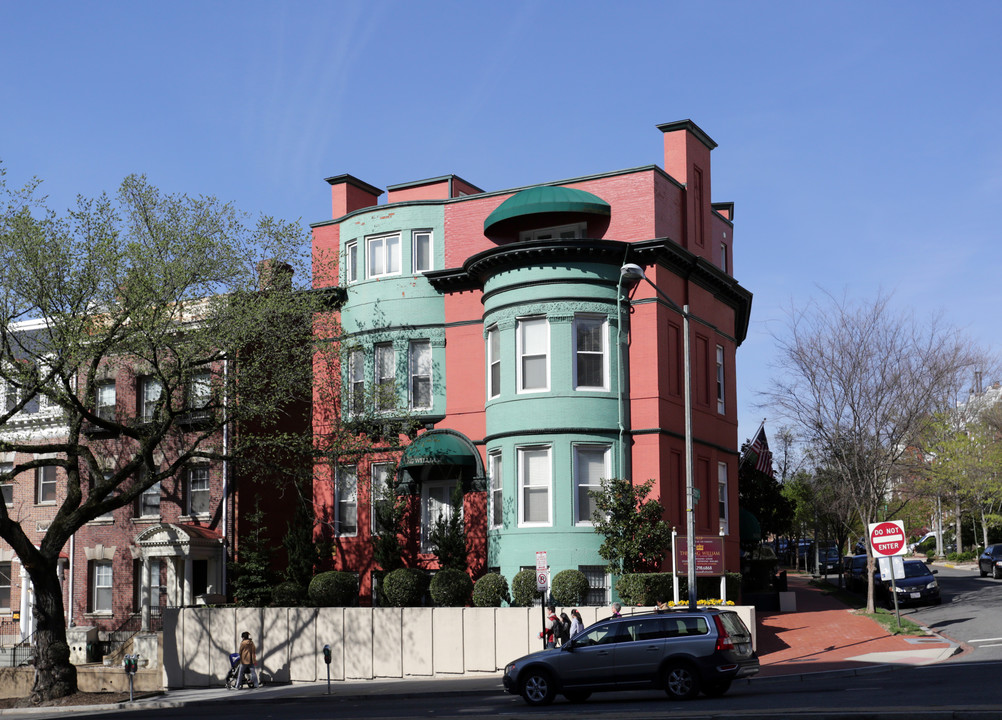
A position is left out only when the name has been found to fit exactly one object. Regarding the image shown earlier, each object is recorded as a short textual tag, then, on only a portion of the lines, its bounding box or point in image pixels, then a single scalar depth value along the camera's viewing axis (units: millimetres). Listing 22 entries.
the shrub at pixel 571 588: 28578
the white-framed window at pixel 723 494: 34534
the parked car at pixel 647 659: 19000
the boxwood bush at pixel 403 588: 31078
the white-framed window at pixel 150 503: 37531
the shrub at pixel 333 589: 32312
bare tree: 35062
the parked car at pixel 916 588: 35625
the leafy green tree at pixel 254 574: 33281
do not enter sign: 27922
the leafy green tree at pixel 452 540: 31625
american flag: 40909
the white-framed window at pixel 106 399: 38312
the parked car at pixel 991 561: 48344
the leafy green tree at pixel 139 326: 27766
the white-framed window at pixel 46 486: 40125
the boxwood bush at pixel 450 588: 30344
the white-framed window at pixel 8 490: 40550
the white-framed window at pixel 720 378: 35500
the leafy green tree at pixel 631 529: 28875
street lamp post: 22562
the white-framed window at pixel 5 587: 39500
